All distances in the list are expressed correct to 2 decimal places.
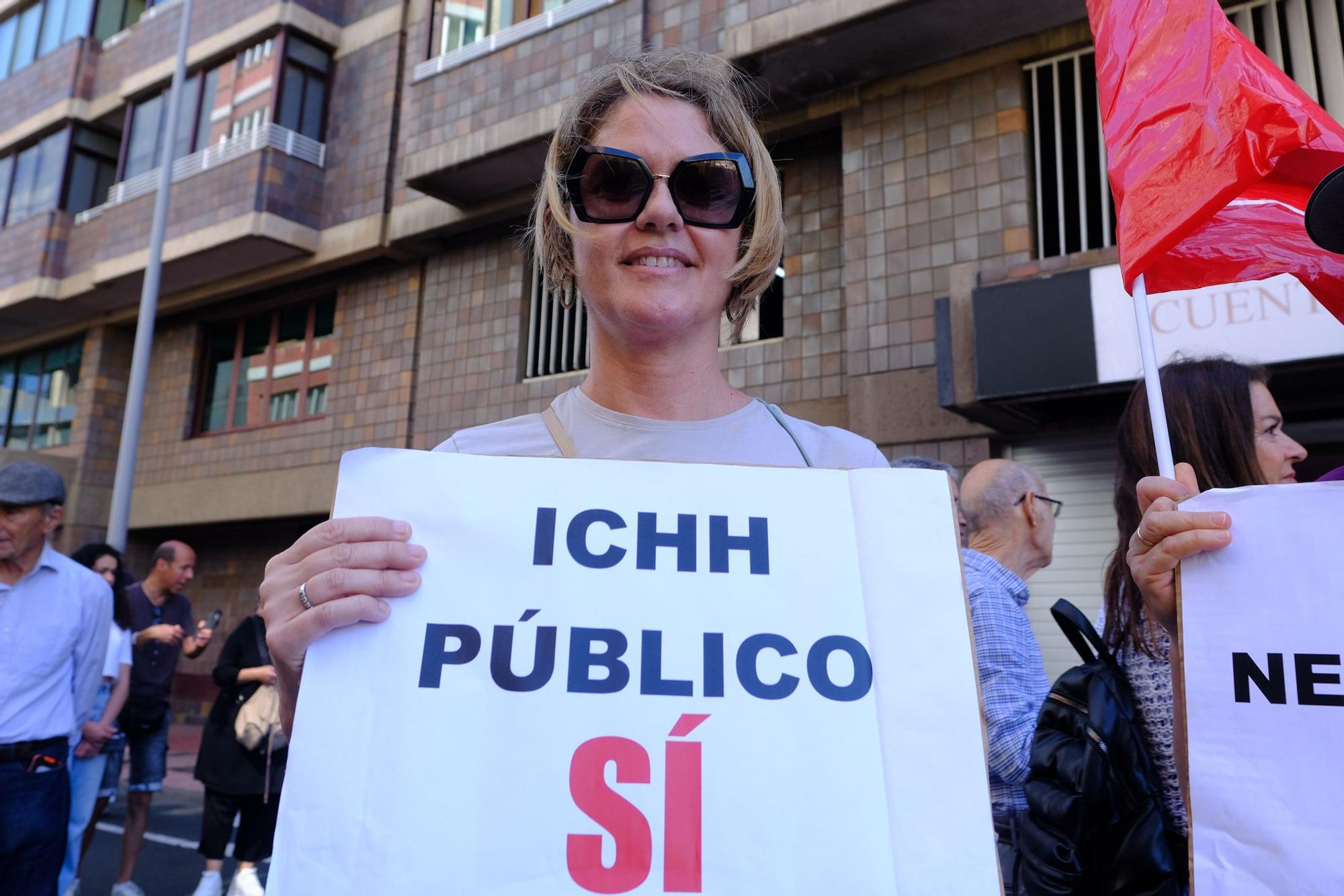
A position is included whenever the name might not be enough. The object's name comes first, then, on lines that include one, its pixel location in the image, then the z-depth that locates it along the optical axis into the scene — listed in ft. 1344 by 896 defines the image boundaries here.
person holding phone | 19.51
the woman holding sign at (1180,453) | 6.91
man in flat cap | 12.78
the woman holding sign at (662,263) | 4.98
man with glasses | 8.51
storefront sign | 20.49
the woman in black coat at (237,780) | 17.39
